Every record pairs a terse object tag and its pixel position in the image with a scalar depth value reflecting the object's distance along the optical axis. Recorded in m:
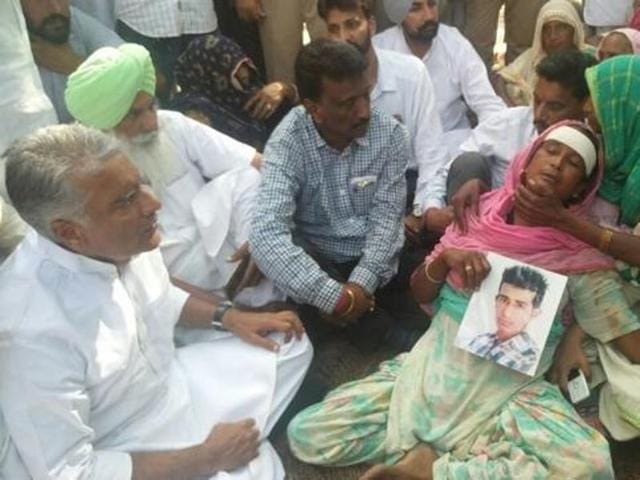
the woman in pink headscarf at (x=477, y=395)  2.34
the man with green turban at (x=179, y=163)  3.03
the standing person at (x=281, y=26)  4.39
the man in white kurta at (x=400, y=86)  3.75
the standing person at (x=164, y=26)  4.14
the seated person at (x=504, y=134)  2.92
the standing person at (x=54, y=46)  3.70
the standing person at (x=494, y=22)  4.91
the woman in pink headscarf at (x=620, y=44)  3.52
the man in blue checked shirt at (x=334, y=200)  2.85
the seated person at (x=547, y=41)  4.44
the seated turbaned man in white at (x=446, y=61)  4.24
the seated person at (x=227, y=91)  3.74
